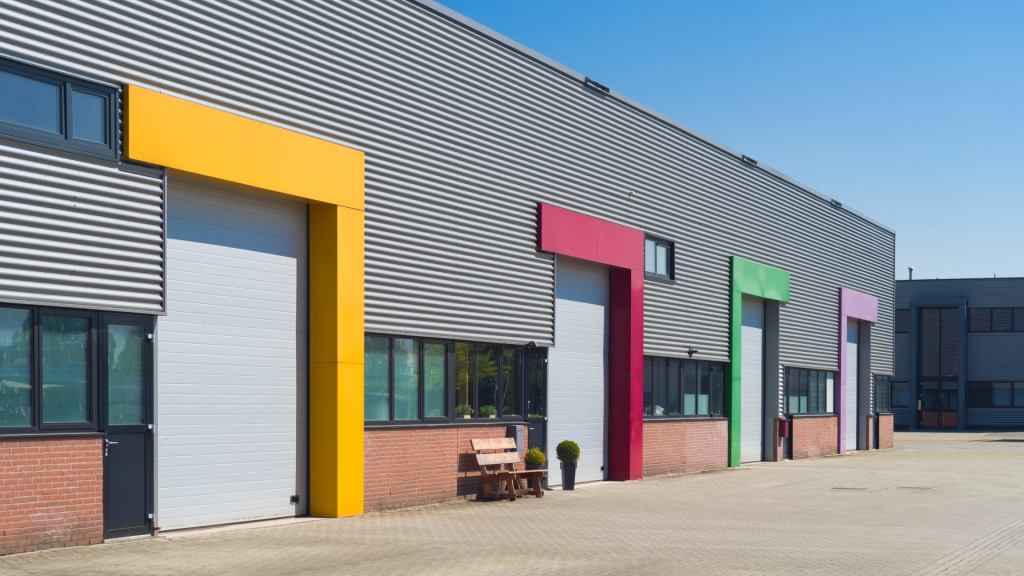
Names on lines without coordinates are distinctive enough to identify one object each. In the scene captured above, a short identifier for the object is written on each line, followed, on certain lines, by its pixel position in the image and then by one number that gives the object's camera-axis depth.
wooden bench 18.00
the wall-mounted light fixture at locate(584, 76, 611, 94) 21.91
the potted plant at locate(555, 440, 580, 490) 19.77
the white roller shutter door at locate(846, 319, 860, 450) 37.09
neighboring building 57.91
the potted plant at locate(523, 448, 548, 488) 18.72
